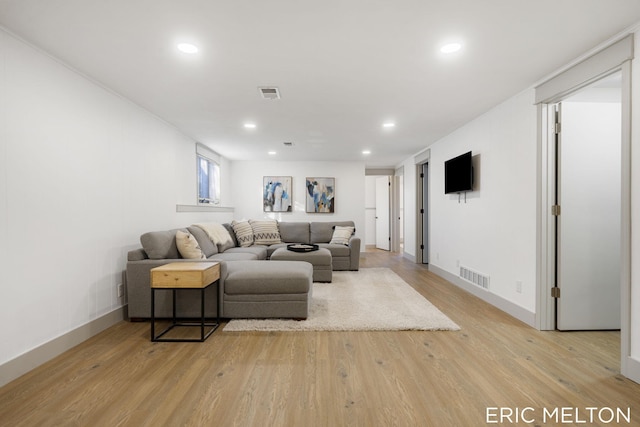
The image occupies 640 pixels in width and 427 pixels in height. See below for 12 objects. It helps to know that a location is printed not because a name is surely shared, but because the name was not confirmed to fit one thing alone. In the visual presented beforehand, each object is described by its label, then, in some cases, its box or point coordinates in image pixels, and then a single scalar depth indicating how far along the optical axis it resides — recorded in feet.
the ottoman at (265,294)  9.71
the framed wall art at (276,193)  22.99
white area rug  9.27
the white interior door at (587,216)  9.08
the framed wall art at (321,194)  23.07
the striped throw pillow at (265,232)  18.94
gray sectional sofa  9.66
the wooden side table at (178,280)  8.36
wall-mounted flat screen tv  13.08
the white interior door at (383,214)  28.37
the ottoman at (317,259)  15.14
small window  17.16
